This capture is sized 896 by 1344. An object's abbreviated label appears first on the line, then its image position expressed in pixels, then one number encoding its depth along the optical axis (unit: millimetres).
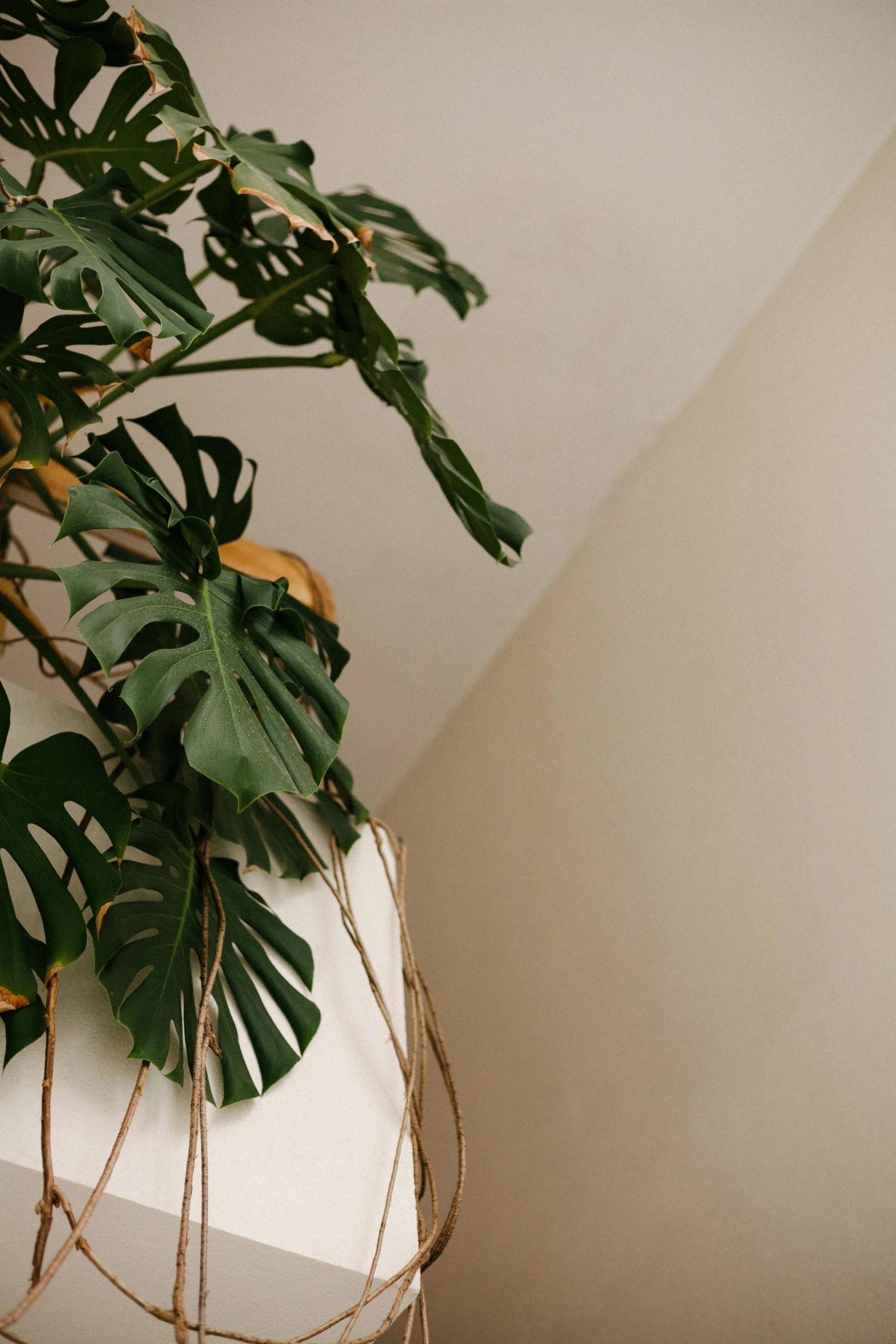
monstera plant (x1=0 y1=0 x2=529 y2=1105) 681
